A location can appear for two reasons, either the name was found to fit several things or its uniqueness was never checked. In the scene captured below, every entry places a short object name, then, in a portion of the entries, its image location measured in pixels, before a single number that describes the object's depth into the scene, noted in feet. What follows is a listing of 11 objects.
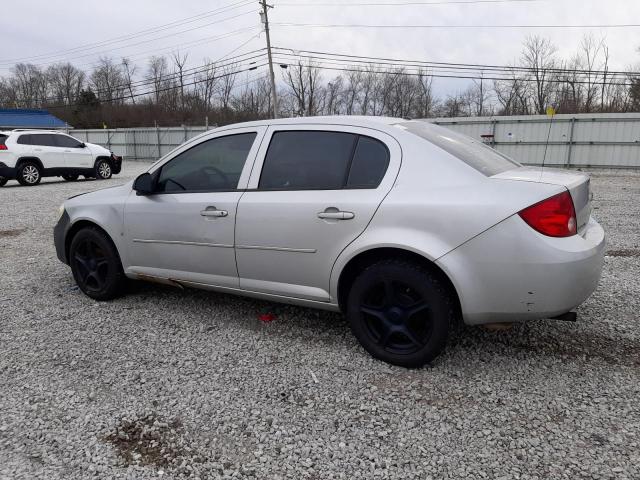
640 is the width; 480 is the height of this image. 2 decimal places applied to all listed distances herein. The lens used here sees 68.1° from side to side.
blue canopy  156.66
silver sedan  8.54
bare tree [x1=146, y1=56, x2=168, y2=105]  170.85
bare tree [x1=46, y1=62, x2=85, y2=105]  204.54
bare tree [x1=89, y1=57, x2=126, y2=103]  179.73
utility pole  104.83
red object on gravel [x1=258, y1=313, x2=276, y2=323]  12.67
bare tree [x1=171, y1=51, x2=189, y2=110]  167.08
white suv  49.70
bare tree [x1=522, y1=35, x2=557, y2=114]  114.83
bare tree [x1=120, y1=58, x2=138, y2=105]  168.33
